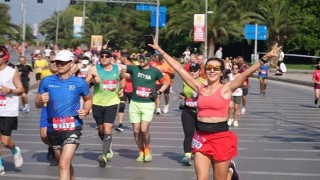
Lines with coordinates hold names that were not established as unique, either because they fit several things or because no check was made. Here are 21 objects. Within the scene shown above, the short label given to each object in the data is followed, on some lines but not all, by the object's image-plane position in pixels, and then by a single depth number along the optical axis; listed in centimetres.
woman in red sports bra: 715
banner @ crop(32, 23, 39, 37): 9194
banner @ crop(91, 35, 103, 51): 6581
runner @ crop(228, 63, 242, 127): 1806
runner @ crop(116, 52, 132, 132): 1686
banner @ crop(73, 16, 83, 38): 8288
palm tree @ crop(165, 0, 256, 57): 6234
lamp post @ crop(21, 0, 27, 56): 4625
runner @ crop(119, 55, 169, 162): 1159
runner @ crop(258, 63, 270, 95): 3050
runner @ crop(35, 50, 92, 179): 807
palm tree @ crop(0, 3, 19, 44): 4578
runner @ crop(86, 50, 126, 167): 1134
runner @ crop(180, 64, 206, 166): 1128
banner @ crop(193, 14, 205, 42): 5425
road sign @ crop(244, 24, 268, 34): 5675
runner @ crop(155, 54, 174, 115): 1933
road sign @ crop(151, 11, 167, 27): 6544
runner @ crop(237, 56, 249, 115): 1977
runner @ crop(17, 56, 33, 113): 2225
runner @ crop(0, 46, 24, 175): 1000
